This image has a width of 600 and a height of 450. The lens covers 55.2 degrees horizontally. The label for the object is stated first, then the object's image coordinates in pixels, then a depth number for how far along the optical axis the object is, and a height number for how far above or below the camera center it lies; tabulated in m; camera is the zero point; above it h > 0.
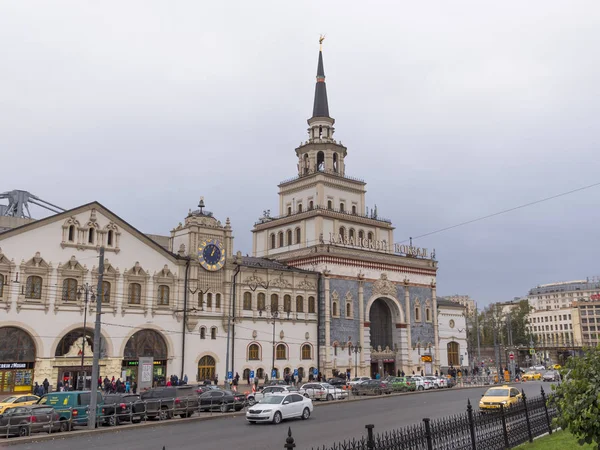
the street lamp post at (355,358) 59.41 -1.45
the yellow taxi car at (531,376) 62.95 -3.90
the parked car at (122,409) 26.22 -2.85
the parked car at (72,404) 25.55 -2.49
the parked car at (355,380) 48.77 -3.24
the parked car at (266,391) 36.34 -2.93
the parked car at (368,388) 44.88 -3.42
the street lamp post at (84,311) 38.31 +2.60
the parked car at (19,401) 27.17 -2.49
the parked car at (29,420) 22.98 -2.82
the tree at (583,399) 8.95 -0.93
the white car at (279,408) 26.06 -2.92
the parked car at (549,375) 59.61 -3.67
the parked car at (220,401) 31.78 -3.01
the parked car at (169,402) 28.34 -2.74
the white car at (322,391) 40.25 -3.27
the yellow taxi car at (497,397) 27.28 -2.67
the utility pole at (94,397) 24.73 -2.08
